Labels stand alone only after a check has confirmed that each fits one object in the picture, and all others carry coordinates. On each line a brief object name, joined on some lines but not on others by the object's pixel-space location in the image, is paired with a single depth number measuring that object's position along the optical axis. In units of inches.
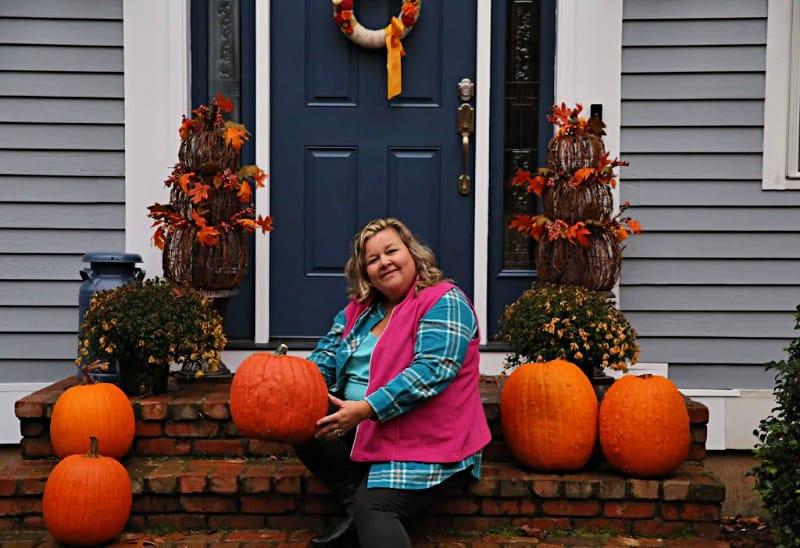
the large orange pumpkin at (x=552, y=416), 132.0
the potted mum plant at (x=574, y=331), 142.6
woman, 114.1
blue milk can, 156.7
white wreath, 172.9
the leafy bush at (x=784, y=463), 128.1
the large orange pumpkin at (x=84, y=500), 123.0
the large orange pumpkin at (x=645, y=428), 130.1
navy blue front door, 176.6
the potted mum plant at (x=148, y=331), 141.4
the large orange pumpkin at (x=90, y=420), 132.6
